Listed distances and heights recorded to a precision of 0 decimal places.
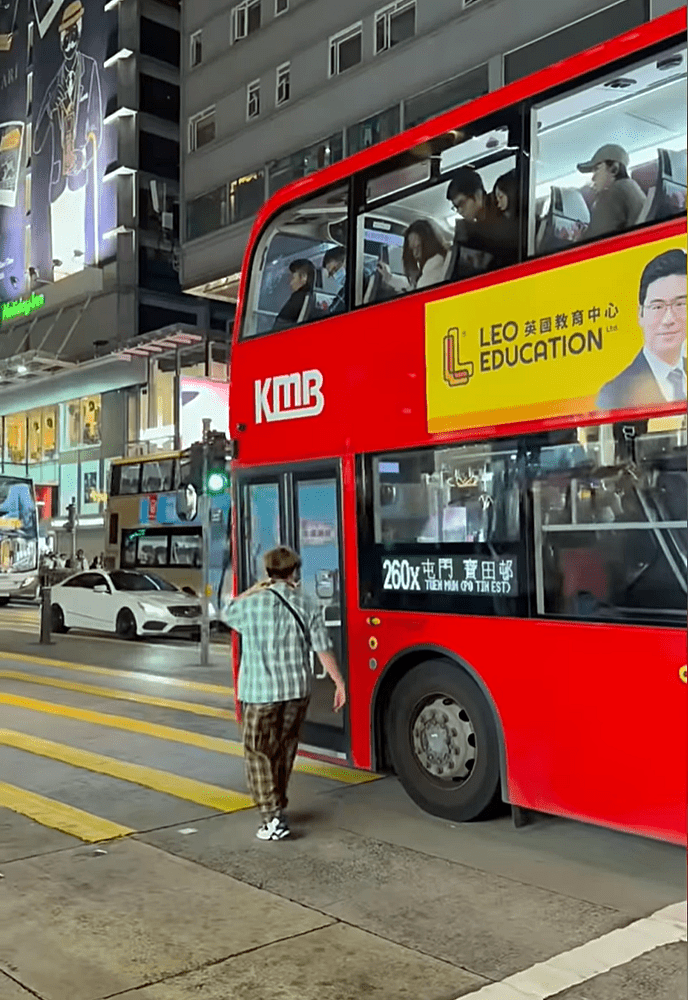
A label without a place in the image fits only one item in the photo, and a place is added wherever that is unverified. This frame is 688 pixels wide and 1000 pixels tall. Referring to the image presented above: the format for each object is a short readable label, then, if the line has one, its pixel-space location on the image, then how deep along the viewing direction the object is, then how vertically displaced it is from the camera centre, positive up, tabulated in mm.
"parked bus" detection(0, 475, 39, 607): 32281 +192
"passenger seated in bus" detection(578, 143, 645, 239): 5609 +1861
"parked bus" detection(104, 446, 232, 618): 23922 +387
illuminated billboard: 47562 +19389
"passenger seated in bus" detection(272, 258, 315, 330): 7754 +1843
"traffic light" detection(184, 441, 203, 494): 15812 +1105
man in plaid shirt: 6199 -815
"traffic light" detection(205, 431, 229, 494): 15844 +1157
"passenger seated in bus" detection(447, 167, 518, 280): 6246 +1935
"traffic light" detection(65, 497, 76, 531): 37469 +982
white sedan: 19438 -1199
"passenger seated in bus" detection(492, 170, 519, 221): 6223 +2063
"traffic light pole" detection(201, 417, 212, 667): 15883 -665
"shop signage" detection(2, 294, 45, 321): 49375 +11622
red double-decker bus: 5410 +593
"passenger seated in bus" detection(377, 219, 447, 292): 6715 +1826
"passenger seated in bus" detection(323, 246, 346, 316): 7383 +1936
